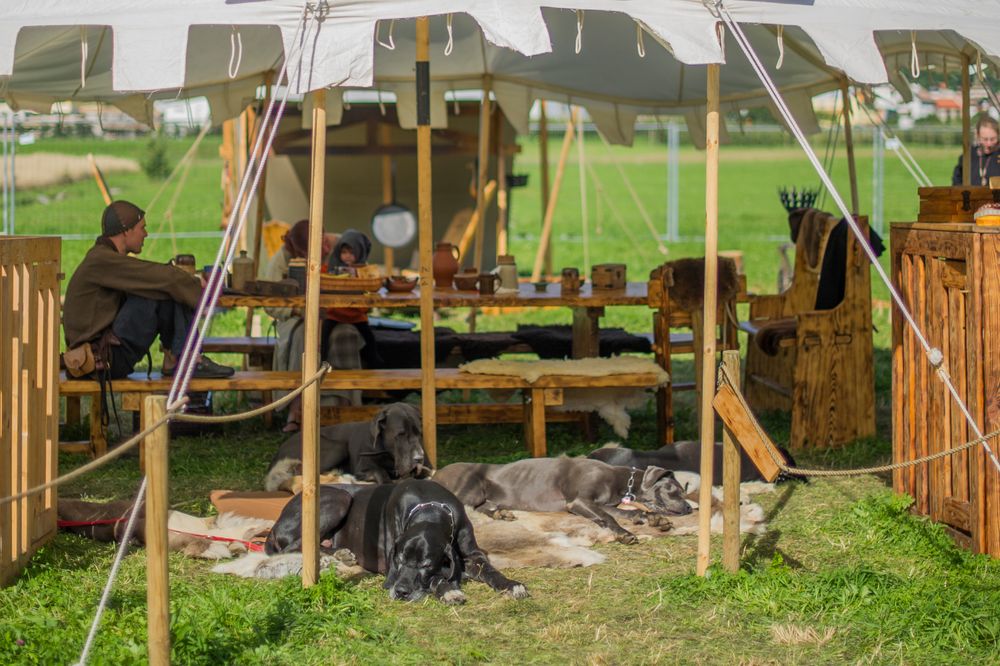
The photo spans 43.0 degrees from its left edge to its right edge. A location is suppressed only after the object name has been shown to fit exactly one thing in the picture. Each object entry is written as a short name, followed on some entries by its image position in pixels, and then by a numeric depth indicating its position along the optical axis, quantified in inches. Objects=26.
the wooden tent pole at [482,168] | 400.2
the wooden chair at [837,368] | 286.7
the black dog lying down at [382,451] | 243.9
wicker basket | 291.6
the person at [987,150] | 374.3
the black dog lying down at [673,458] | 252.7
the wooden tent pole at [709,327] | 191.3
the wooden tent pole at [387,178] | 502.3
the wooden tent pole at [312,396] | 185.8
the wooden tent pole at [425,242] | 227.8
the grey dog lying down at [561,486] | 238.4
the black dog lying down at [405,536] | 186.5
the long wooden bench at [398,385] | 271.7
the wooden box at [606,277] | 307.6
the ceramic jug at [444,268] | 321.7
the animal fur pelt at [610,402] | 283.4
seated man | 272.1
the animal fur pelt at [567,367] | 276.5
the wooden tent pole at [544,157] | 484.1
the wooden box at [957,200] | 218.2
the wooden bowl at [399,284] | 305.9
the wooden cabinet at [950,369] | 194.5
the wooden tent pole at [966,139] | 318.3
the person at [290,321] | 312.3
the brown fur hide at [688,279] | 284.5
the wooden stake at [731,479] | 188.7
